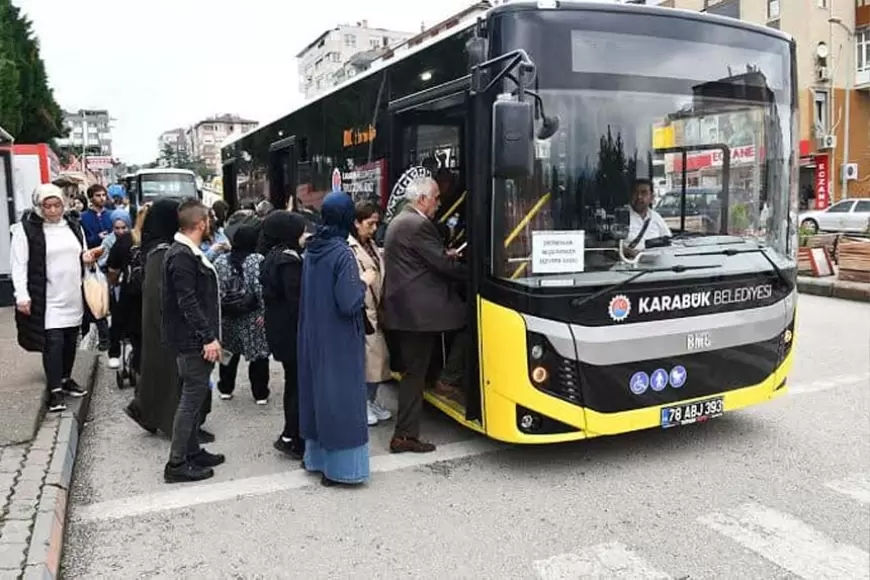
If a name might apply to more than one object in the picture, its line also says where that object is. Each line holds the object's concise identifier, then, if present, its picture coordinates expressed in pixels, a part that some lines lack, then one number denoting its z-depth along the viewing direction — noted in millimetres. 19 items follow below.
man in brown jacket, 4887
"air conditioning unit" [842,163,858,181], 37906
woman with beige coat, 5504
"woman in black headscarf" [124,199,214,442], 5133
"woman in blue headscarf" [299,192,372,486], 4430
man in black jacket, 4488
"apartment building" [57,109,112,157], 89612
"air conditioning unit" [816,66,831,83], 37031
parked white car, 27391
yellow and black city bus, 4449
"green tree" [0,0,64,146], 22219
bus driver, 4641
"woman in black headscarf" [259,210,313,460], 4926
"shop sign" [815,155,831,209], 37750
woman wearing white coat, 5820
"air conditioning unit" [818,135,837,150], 37062
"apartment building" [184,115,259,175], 122344
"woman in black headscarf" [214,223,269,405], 5969
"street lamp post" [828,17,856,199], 38194
